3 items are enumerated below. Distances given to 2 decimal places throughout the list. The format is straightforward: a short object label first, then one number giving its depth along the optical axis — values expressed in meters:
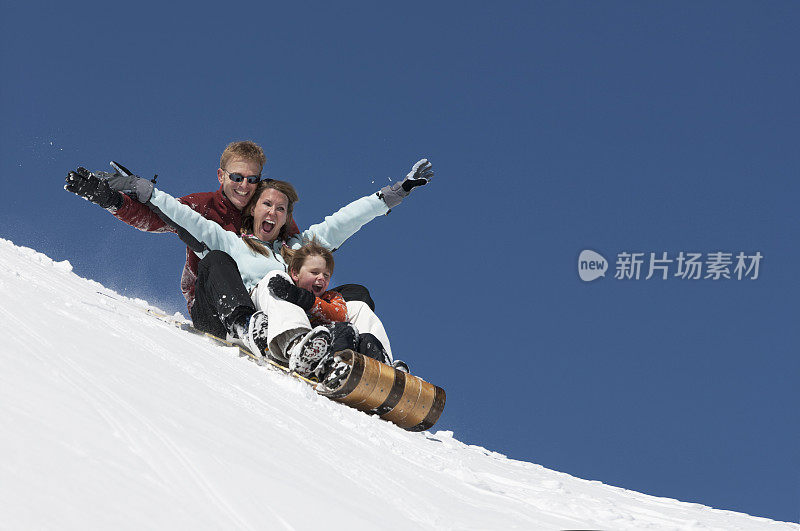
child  8.04
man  10.08
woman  7.83
